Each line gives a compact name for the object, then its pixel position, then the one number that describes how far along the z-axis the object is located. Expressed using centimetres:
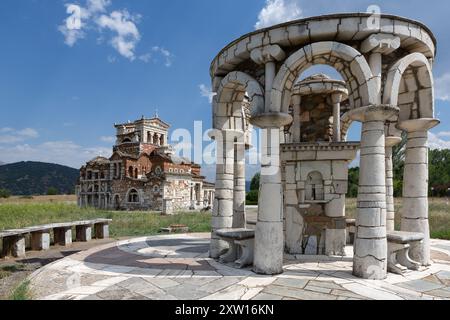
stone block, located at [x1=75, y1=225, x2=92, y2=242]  1146
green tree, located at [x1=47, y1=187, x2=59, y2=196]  7832
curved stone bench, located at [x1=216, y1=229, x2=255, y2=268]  618
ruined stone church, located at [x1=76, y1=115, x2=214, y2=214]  3788
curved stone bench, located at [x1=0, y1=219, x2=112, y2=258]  878
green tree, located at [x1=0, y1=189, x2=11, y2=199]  6752
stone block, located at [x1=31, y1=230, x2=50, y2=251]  974
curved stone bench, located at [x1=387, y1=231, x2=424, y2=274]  559
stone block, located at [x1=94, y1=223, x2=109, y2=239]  1221
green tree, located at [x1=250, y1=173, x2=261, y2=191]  5044
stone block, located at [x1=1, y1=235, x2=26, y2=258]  874
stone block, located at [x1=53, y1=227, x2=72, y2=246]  1054
